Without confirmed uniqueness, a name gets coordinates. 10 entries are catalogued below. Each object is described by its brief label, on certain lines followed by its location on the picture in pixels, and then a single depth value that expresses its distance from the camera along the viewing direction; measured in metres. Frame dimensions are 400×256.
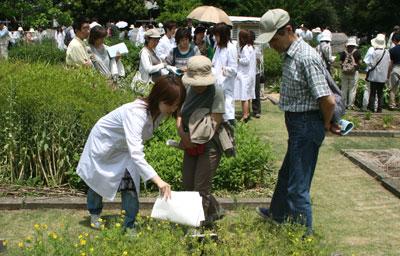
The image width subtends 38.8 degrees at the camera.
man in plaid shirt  3.99
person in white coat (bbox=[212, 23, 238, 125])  8.06
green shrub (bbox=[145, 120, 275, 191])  5.71
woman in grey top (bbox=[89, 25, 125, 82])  7.06
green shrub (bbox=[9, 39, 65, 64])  14.43
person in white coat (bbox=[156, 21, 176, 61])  10.05
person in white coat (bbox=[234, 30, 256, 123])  9.98
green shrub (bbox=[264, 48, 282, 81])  16.27
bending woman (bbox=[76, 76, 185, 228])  3.87
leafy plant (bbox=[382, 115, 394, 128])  9.90
